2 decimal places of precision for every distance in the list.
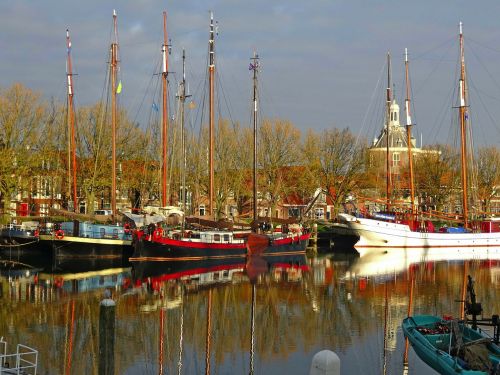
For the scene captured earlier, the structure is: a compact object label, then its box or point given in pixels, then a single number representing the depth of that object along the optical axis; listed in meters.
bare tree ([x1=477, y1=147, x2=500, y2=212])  86.00
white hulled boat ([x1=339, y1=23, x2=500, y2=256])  69.12
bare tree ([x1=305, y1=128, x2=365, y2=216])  79.69
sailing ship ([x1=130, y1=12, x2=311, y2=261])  48.06
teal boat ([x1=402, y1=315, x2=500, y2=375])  17.53
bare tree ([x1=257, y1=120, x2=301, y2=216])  76.12
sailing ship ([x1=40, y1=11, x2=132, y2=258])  49.66
